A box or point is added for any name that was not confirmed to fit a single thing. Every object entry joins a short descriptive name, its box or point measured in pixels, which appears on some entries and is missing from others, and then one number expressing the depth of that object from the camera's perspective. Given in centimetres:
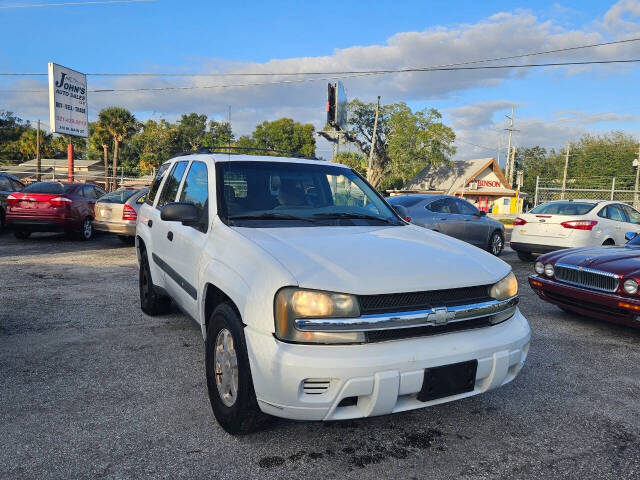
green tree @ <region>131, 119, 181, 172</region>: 5291
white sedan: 967
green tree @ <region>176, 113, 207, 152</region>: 6289
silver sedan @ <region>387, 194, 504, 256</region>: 1009
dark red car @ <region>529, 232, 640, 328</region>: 484
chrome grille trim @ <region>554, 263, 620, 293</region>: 500
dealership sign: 2278
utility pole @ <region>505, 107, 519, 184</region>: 5975
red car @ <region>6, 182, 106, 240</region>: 1118
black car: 1241
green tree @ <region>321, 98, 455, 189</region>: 5019
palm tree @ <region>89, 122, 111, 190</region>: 4338
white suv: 241
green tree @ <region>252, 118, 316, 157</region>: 7050
